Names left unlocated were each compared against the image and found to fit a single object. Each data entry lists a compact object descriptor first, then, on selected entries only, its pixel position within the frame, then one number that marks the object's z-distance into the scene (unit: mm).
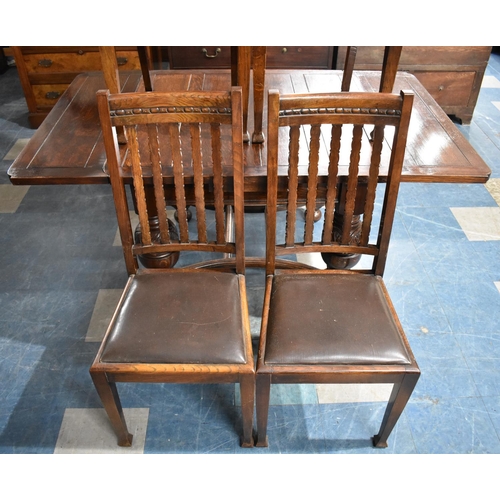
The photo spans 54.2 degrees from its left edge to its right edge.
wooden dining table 1657
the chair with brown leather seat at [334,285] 1355
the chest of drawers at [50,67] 3131
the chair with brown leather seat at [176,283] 1355
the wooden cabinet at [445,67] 3164
